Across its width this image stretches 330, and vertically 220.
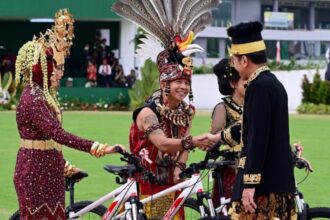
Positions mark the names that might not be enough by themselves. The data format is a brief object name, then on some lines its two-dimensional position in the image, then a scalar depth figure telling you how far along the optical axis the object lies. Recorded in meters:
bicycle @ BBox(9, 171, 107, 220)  11.05
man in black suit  8.41
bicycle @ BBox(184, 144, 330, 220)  11.10
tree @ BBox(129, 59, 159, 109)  47.78
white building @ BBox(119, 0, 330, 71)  78.40
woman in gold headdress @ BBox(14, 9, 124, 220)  9.76
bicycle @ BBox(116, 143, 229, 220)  10.45
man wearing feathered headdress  10.68
